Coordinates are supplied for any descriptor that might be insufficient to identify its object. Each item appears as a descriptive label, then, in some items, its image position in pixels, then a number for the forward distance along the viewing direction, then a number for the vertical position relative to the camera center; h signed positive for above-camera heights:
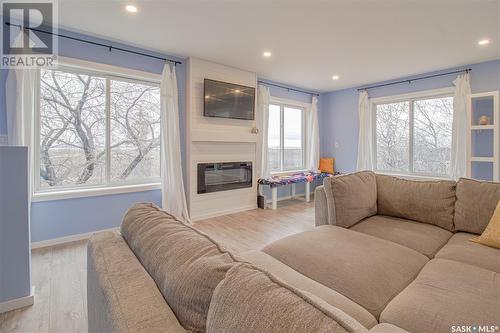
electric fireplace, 4.13 -0.26
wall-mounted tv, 4.08 +1.05
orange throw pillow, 6.09 -0.09
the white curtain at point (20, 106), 2.68 +0.59
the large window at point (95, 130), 3.12 +0.42
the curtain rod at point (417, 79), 4.18 +1.58
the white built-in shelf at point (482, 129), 3.69 +0.46
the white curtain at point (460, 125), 4.11 +0.61
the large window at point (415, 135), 4.63 +0.53
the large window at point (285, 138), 5.47 +0.55
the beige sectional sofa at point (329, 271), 0.55 -0.42
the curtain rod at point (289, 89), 5.11 +1.63
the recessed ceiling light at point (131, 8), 2.50 +1.55
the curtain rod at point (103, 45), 2.79 +1.52
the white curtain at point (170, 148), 3.71 +0.20
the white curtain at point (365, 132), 5.39 +0.64
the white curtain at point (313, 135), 5.95 +0.63
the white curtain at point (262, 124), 4.89 +0.74
